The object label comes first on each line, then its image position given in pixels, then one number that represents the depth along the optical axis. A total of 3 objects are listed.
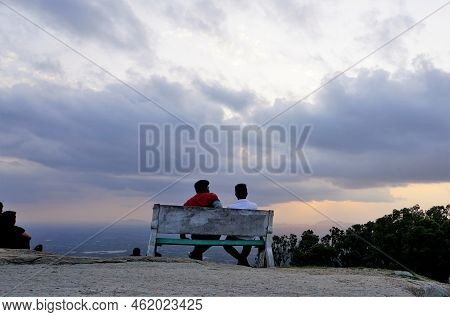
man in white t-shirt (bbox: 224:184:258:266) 9.42
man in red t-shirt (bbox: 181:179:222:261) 9.18
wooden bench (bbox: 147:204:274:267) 8.83
